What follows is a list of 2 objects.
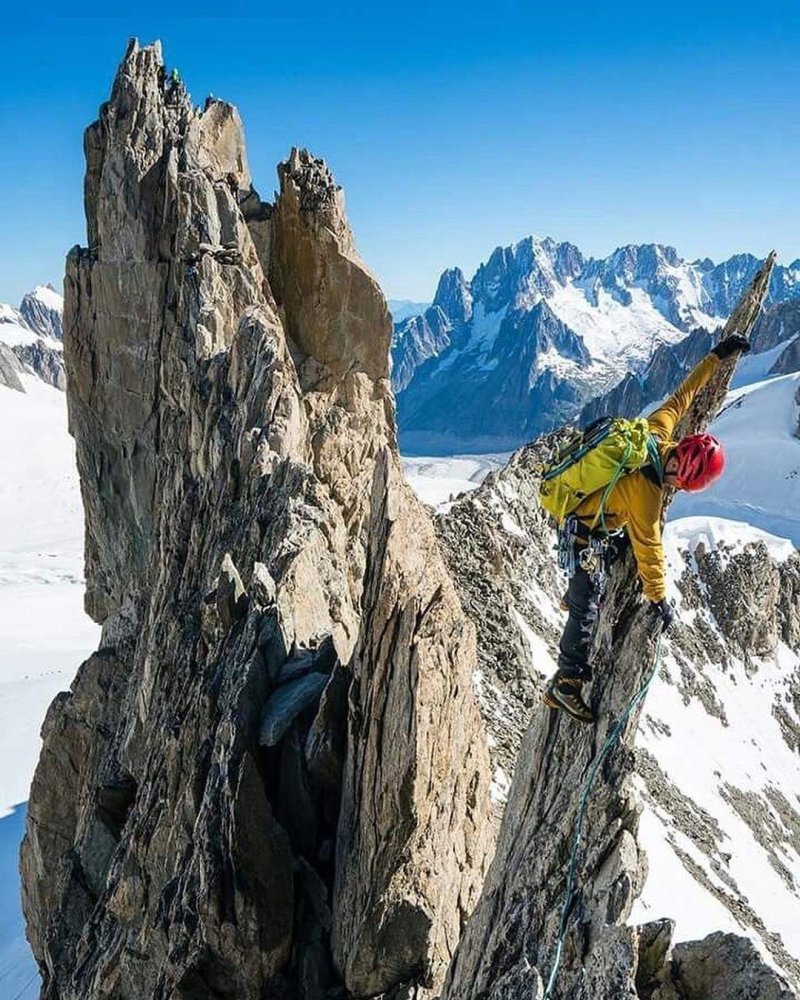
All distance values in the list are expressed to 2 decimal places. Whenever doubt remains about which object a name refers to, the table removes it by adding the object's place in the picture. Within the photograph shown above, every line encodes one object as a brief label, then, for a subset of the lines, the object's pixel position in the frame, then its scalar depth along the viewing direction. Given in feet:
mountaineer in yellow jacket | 26.43
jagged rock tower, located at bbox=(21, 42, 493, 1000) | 36.73
